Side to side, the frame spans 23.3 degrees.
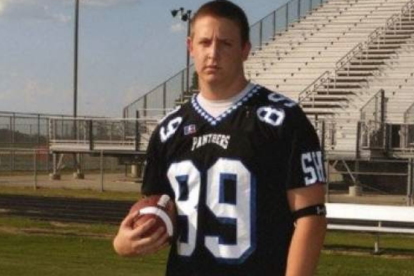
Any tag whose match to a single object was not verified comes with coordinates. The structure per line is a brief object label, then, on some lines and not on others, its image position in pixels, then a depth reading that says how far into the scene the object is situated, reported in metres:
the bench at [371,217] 16.30
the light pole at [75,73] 51.19
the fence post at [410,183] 24.34
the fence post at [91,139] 35.97
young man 3.55
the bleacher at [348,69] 33.09
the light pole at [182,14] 50.31
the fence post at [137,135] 34.28
